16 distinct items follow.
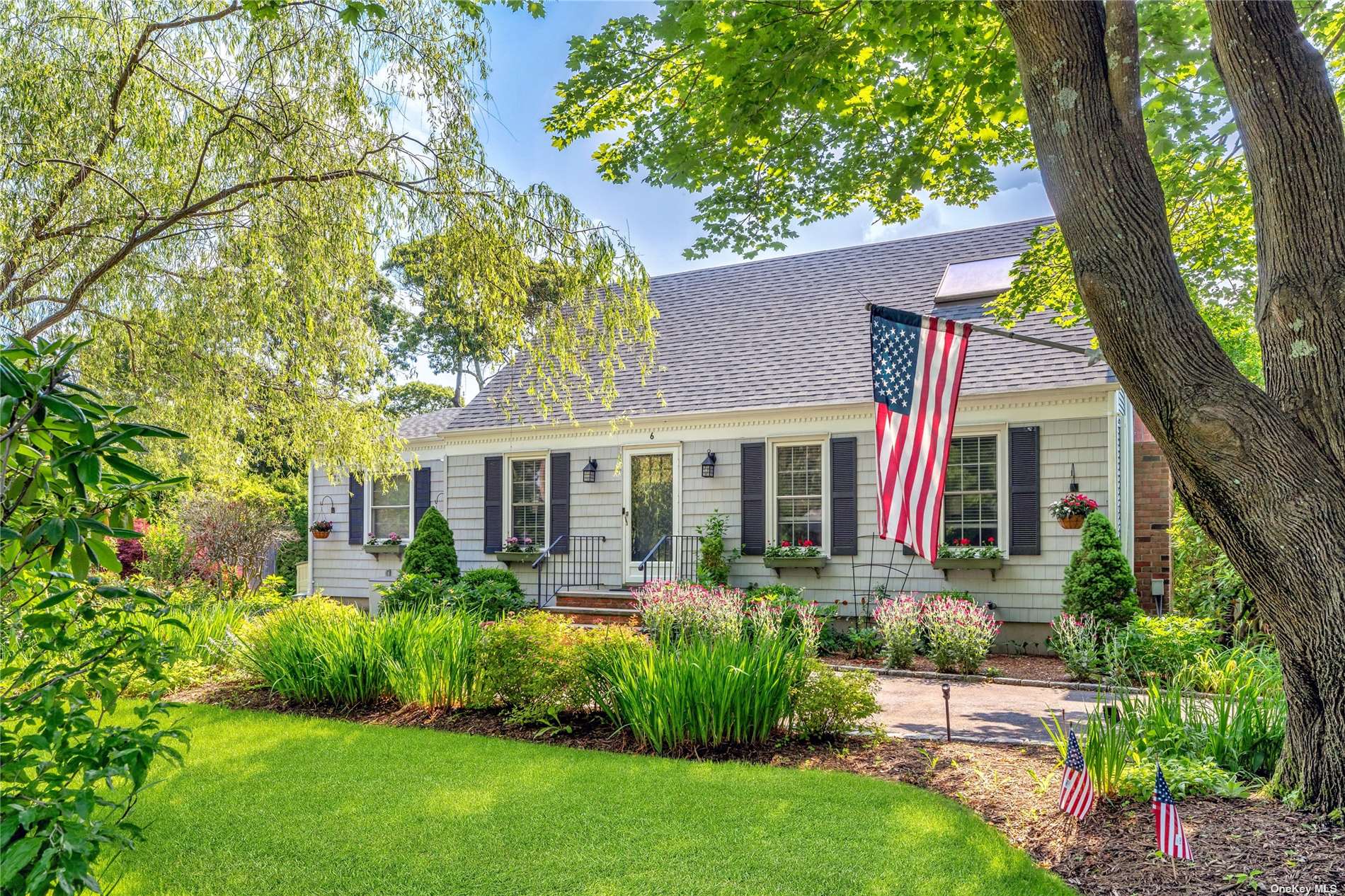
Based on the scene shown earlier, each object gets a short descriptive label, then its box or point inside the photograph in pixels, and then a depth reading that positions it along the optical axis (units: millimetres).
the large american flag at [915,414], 7199
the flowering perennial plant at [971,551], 10672
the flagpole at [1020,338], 7063
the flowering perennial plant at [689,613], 6531
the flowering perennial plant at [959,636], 9117
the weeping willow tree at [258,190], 6328
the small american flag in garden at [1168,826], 3090
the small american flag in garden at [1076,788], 3787
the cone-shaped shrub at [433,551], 13250
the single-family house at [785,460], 10719
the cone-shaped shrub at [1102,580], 9359
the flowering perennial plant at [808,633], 6028
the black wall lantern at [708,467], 12719
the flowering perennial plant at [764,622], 6086
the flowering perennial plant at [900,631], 9508
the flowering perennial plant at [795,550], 11680
